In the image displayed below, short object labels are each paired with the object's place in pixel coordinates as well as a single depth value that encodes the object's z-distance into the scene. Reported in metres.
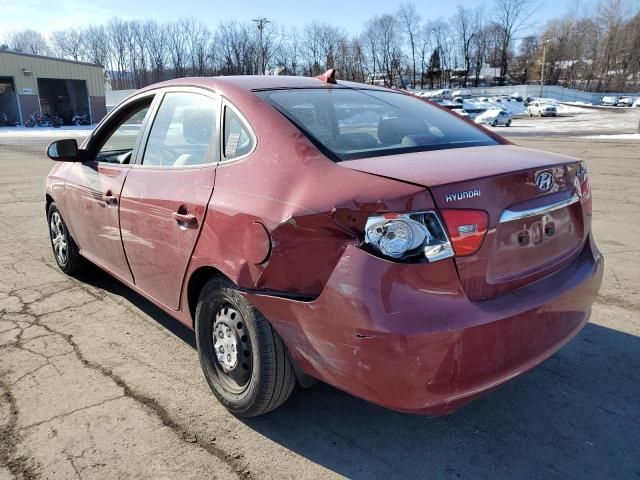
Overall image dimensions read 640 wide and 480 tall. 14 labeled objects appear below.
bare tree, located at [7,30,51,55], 102.75
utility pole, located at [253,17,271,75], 48.46
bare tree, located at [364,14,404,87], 109.56
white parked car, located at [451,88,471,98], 79.06
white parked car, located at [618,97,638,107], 70.69
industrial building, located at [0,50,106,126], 43.69
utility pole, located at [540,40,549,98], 84.58
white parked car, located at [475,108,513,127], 37.25
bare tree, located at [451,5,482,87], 107.44
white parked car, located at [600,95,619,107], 73.47
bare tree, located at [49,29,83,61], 102.94
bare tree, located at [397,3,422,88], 110.88
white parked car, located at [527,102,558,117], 52.94
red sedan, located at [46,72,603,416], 1.94
